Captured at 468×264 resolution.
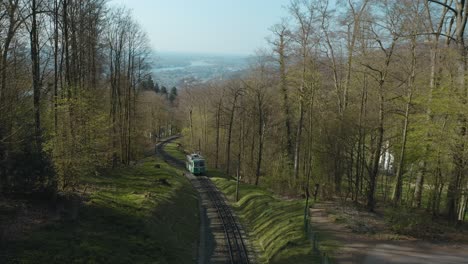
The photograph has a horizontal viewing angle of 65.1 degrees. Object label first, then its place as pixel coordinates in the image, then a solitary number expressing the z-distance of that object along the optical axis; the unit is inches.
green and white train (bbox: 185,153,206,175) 1841.8
